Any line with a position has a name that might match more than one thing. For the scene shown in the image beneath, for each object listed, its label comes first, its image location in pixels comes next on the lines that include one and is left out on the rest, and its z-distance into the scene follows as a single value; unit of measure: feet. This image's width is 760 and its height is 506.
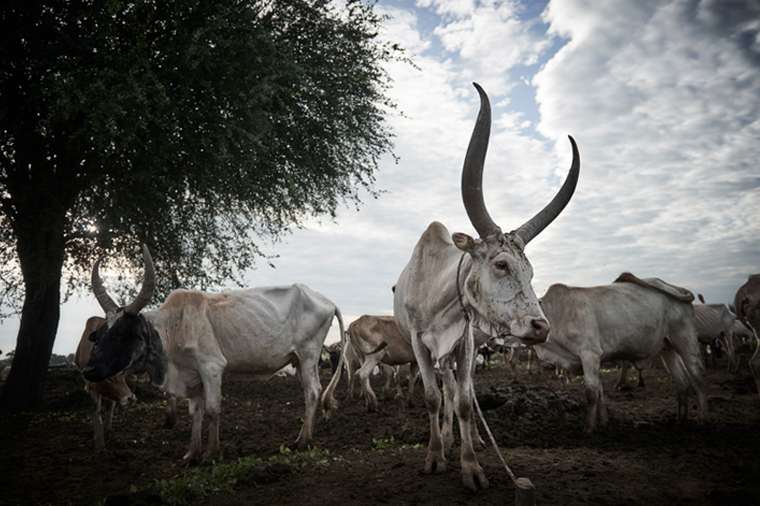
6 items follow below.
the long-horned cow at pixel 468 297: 12.46
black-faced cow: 19.81
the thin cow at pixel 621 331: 24.84
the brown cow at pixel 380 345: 36.09
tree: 31.86
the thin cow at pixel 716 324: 48.21
